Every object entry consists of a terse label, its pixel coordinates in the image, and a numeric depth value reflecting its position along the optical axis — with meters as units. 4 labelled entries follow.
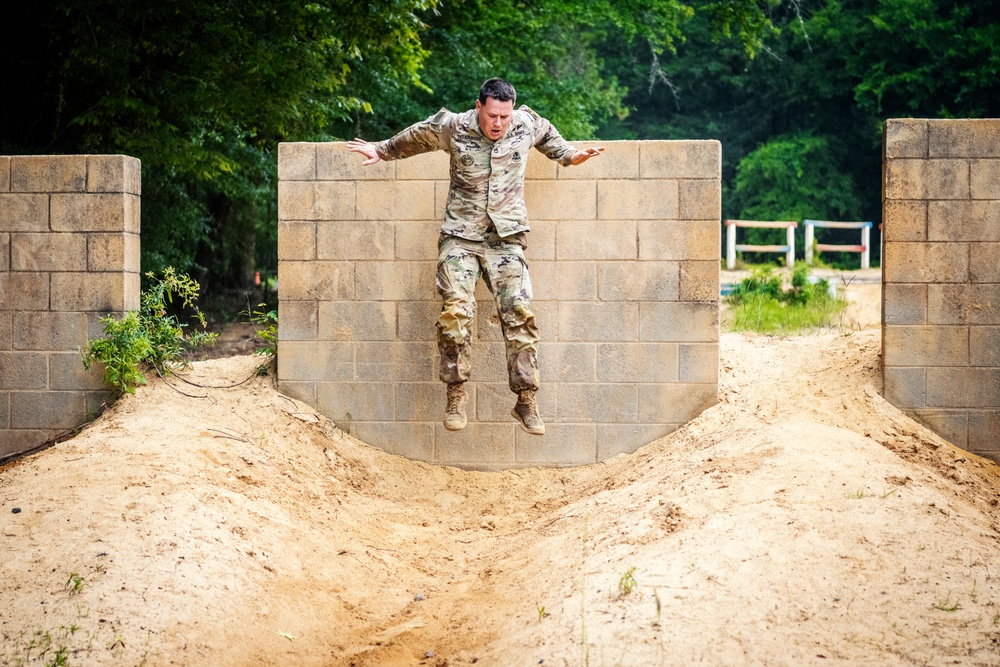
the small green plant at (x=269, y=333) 7.25
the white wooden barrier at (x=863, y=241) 20.29
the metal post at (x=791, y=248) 20.81
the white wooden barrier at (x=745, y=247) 20.23
